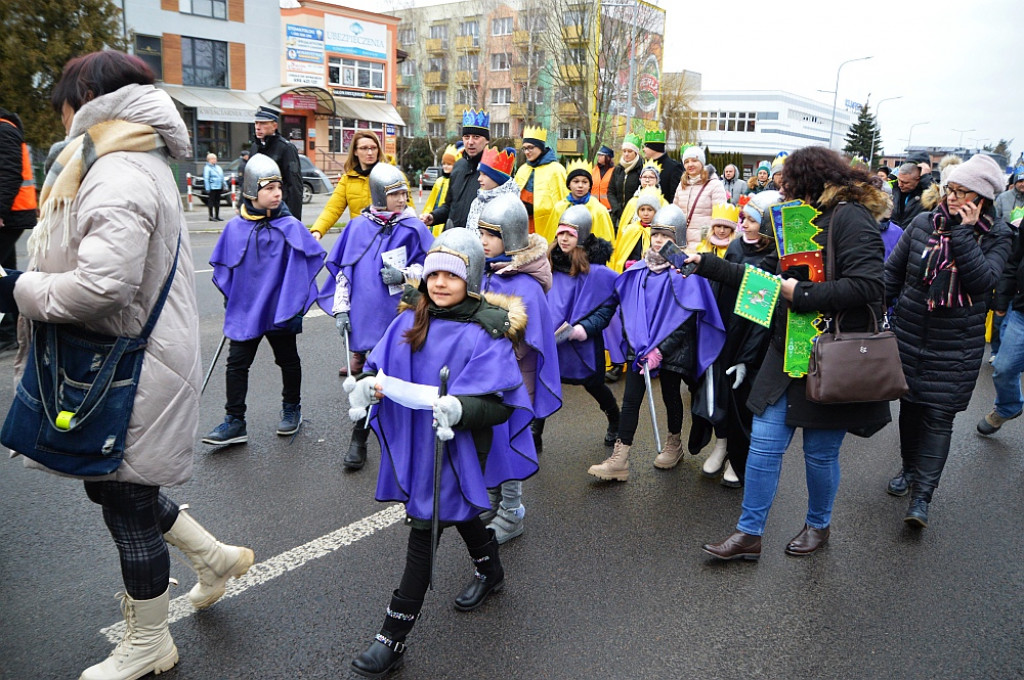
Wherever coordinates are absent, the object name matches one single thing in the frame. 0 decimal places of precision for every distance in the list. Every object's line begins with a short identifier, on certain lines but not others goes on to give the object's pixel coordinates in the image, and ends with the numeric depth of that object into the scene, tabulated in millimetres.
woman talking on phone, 4086
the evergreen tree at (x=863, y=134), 75438
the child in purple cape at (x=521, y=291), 3896
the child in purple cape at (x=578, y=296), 4762
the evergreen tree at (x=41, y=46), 14766
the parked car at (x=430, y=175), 36422
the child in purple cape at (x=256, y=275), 5082
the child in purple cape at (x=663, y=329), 4820
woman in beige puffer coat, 2428
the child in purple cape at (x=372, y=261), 4977
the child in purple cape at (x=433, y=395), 2889
